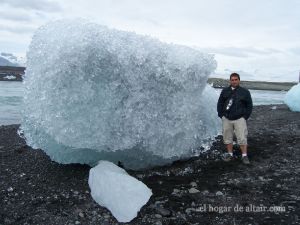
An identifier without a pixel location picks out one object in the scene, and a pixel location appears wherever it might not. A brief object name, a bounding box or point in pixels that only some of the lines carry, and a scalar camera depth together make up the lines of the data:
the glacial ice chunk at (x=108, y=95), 4.86
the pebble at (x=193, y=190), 4.73
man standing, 5.65
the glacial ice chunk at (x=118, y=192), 4.24
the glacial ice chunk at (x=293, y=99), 11.38
